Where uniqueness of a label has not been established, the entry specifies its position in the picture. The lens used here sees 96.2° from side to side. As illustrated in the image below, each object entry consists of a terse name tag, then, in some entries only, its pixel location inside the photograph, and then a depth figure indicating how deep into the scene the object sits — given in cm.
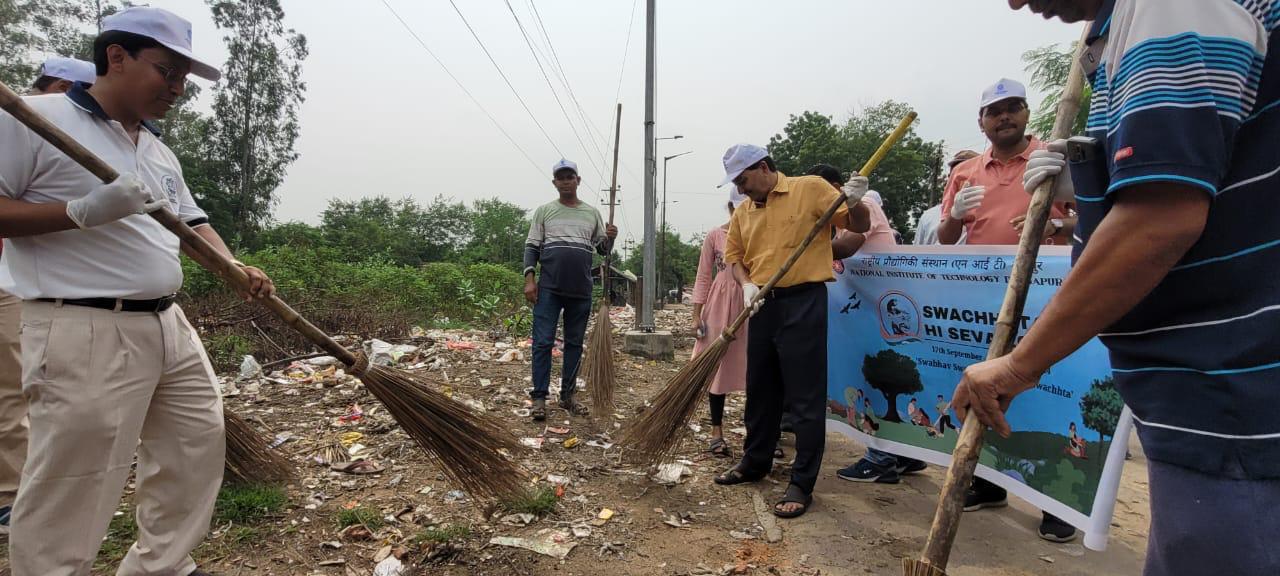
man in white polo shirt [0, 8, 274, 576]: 168
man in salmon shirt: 276
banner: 225
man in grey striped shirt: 445
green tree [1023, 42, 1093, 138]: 1370
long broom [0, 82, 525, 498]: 232
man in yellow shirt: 290
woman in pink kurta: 384
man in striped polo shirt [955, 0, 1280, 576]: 82
